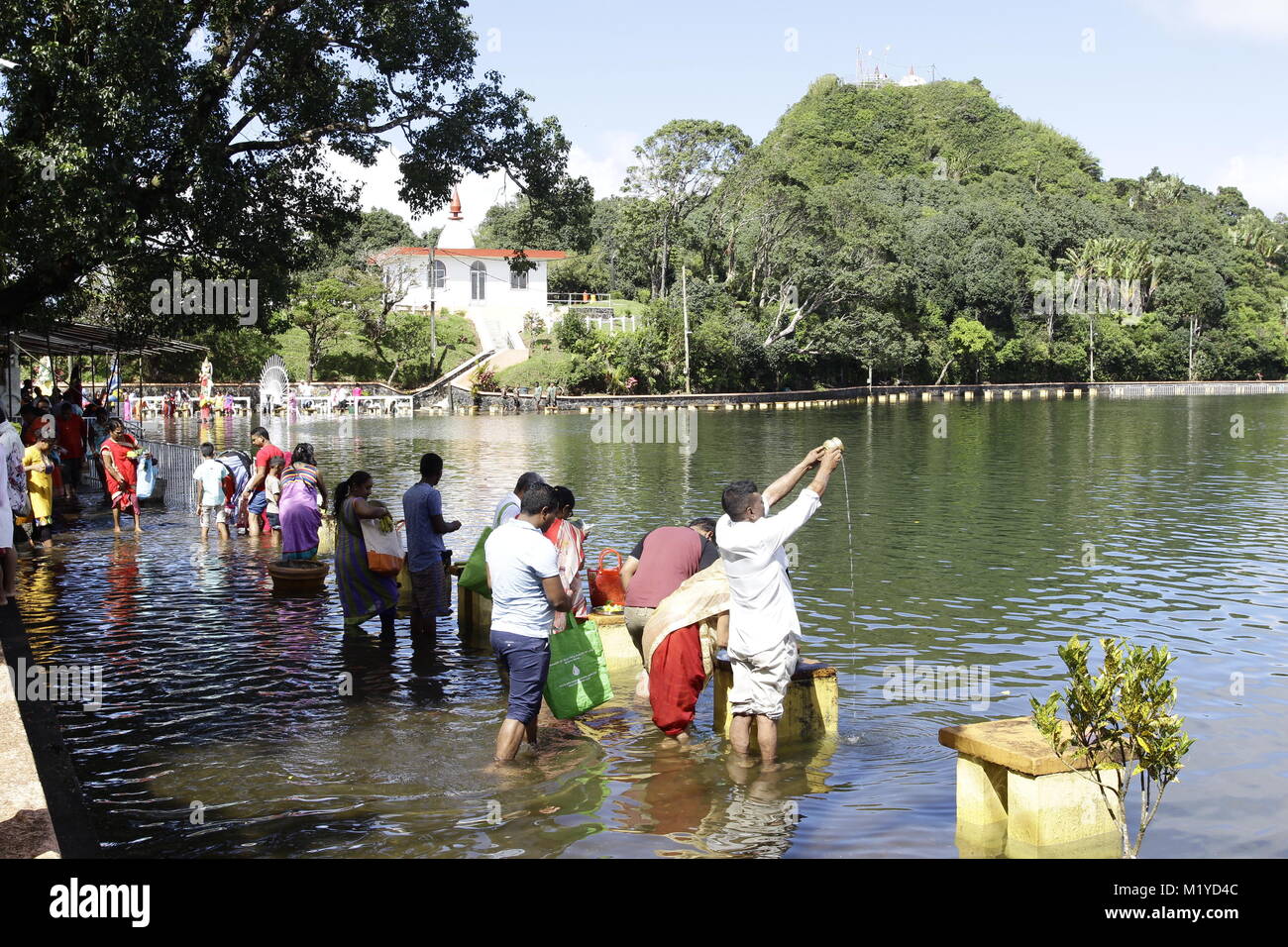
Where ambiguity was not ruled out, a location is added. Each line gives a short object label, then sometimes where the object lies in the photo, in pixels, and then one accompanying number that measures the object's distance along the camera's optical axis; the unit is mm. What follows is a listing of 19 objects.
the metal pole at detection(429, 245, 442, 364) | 70750
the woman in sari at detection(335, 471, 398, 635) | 11195
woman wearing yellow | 17172
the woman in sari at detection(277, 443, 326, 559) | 13766
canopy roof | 21734
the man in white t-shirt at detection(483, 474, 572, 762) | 7668
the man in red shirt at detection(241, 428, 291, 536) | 16325
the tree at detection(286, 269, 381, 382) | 65562
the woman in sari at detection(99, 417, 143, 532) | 19281
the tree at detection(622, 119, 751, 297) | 71000
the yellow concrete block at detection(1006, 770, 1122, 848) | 6211
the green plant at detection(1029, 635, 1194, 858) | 5434
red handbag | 11539
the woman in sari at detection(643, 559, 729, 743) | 8328
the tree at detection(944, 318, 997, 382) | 88062
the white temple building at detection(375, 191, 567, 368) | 79000
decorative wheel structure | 63531
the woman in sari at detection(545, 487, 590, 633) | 9586
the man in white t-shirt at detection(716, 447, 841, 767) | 7516
